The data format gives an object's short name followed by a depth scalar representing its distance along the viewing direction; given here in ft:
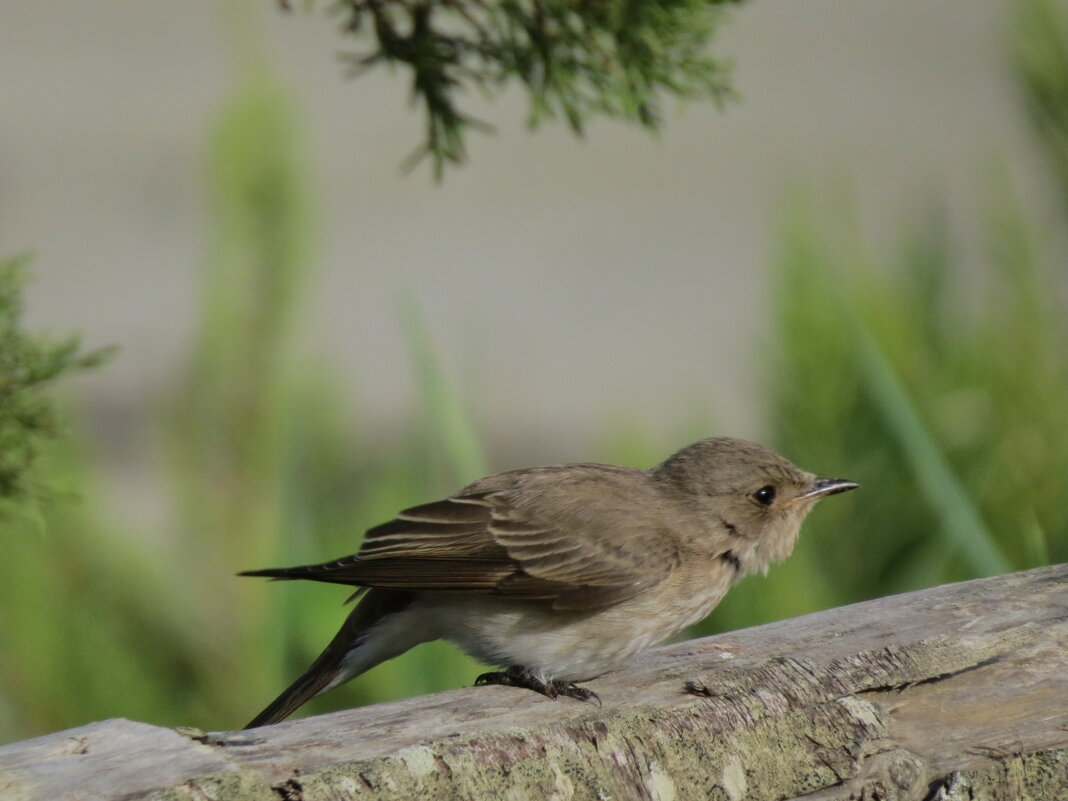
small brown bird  16.08
